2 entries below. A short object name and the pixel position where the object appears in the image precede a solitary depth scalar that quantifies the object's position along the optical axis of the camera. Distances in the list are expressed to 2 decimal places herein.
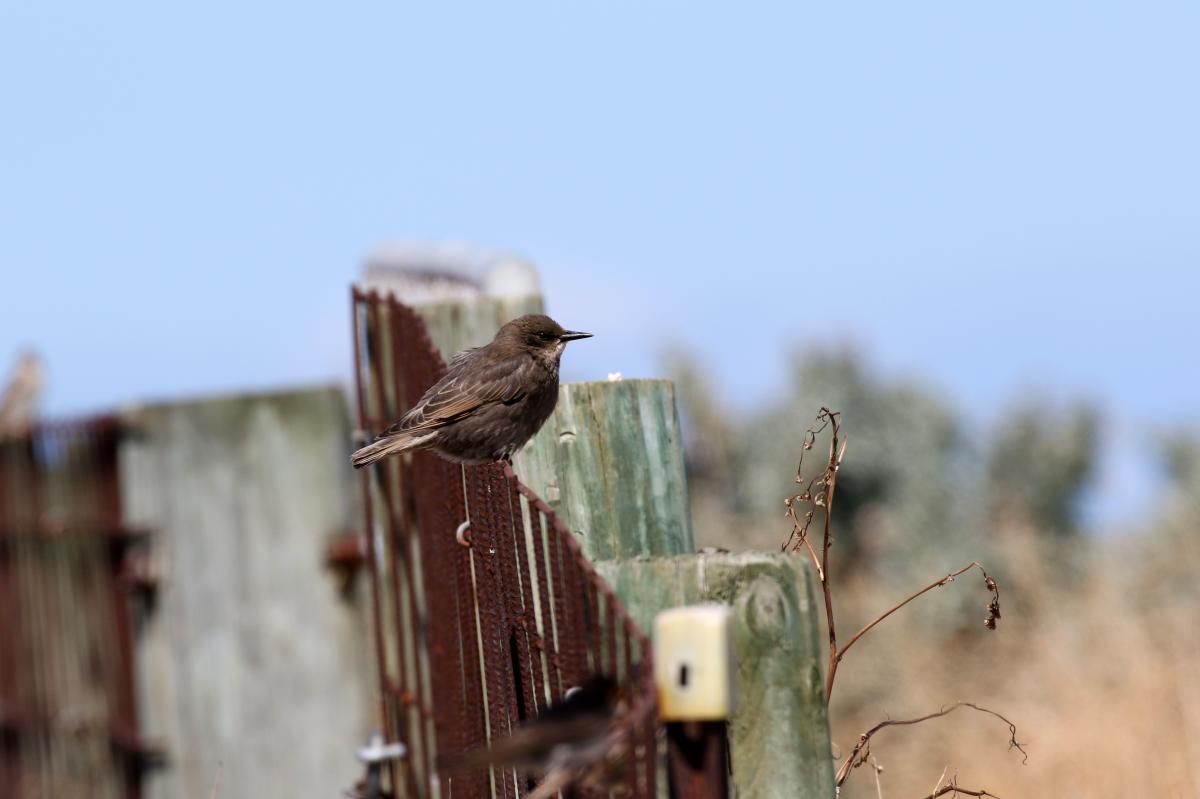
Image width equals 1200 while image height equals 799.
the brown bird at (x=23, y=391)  27.84
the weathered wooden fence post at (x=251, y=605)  20.36
